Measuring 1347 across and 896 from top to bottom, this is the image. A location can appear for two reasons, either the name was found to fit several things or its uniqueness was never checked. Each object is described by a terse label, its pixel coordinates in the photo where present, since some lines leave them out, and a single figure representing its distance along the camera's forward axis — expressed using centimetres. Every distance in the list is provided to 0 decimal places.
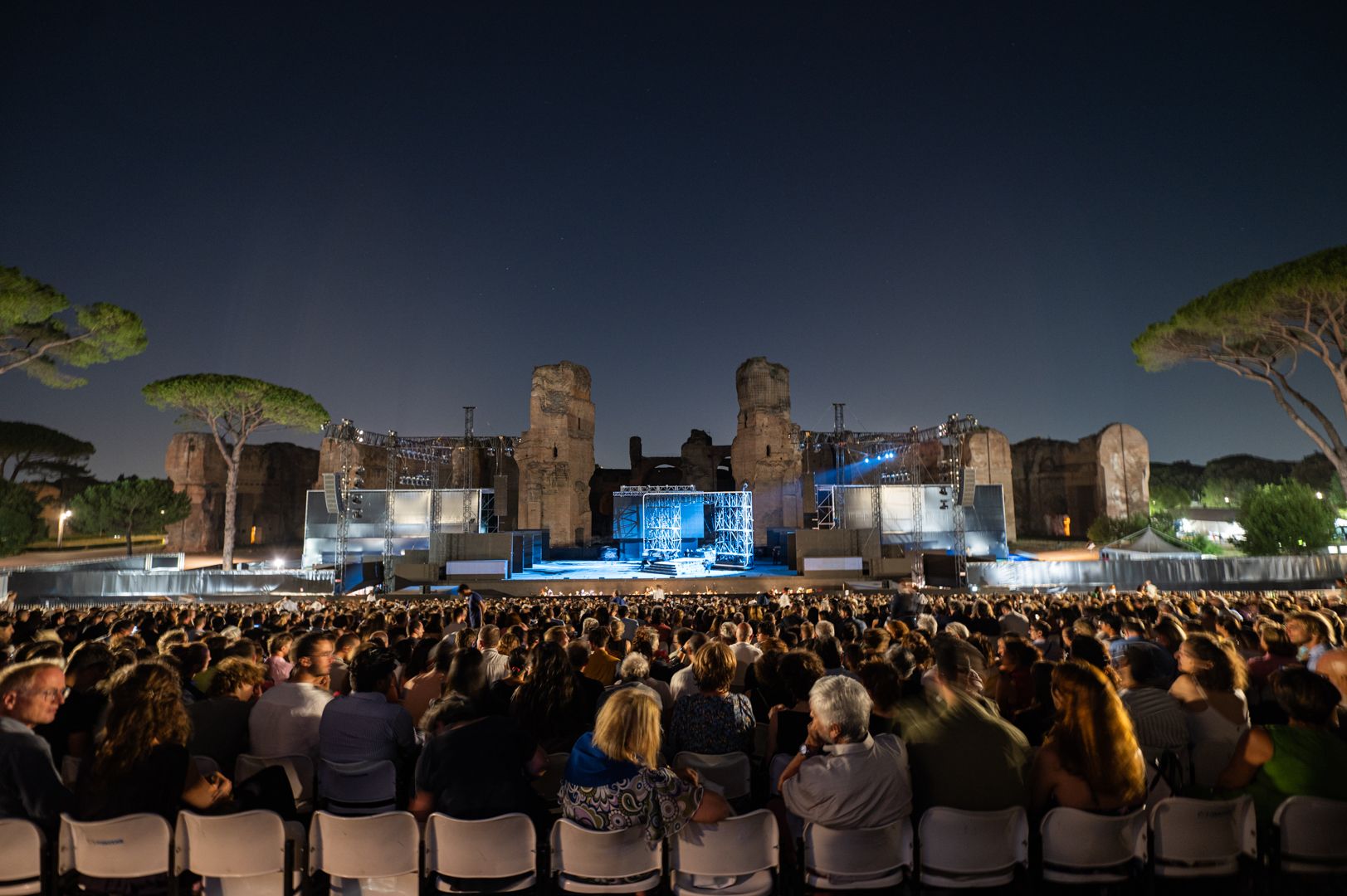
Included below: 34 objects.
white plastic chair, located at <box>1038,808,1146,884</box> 235
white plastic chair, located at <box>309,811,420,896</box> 239
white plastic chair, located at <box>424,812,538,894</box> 237
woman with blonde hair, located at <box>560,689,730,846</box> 233
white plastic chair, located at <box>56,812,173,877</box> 233
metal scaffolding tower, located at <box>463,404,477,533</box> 2472
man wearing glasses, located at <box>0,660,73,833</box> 239
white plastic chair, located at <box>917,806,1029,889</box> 239
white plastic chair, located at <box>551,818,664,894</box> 236
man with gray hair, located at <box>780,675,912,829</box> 238
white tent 2334
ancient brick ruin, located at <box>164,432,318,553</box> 3519
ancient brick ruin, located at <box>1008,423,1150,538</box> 3338
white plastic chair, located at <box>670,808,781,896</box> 238
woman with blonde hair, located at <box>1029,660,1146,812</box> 233
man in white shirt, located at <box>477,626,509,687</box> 423
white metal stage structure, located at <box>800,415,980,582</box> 2064
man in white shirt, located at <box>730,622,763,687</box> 497
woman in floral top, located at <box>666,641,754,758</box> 305
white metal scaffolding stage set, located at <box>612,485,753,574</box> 2516
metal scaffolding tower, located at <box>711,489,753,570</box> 2311
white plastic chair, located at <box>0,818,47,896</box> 229
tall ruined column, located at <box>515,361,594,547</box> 2972
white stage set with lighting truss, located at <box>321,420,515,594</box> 2041
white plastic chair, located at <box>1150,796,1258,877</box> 243
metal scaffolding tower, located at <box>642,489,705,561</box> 2525
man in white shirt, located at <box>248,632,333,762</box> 322
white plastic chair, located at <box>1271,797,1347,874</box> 237
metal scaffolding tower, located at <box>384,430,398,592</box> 1973
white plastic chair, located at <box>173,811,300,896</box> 238
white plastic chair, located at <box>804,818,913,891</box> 239
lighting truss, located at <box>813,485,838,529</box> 2345
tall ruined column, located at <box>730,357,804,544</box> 3019
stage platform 1803
